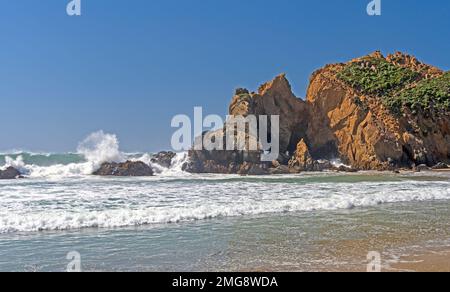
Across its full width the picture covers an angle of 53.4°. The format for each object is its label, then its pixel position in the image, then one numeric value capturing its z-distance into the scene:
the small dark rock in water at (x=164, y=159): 36.78
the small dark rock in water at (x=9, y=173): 28.85
